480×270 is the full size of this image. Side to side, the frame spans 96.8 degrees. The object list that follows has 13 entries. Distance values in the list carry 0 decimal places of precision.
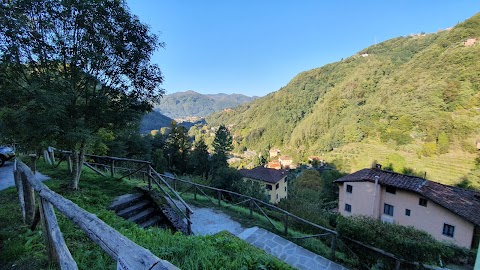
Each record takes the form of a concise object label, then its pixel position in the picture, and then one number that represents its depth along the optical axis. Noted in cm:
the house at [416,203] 1500
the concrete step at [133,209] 580
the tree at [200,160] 3403
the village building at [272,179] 2903
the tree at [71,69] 466
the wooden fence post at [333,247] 595
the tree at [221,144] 3402
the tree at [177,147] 3603
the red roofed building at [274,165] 6086
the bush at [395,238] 620
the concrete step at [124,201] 578
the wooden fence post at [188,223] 571
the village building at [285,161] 6791
